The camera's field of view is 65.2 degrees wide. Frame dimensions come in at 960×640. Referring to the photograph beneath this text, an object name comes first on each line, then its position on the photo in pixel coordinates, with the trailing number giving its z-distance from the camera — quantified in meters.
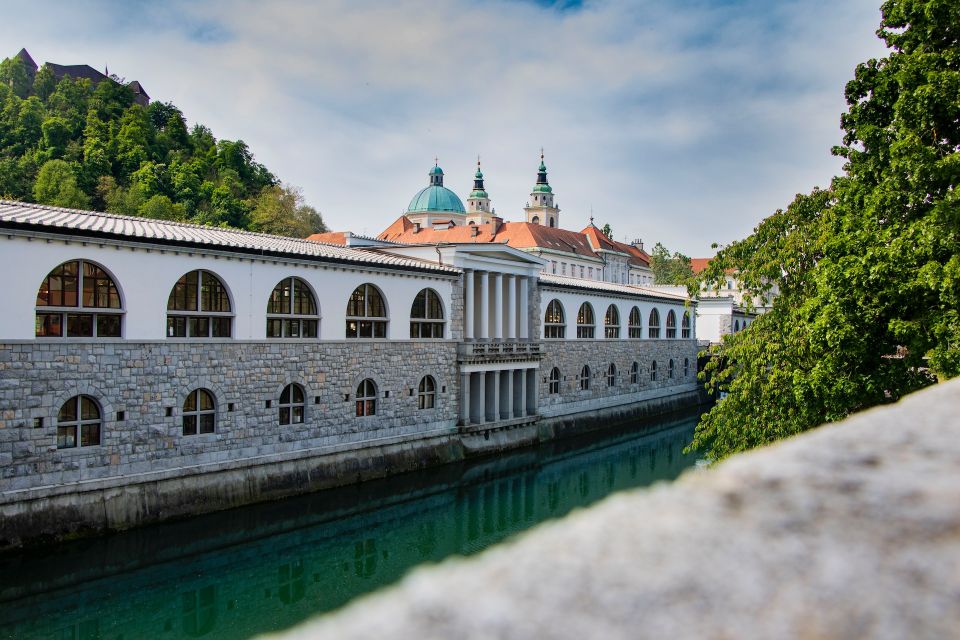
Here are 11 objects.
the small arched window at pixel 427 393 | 28.03
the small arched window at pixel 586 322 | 39.09
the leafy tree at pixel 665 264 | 94.94
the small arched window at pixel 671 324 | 49.34
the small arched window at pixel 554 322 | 36.34
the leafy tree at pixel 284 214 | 73.12
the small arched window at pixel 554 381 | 36.09
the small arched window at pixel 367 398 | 25.28
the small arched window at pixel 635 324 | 44.68
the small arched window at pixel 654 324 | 46.84
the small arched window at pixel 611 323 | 41.66
